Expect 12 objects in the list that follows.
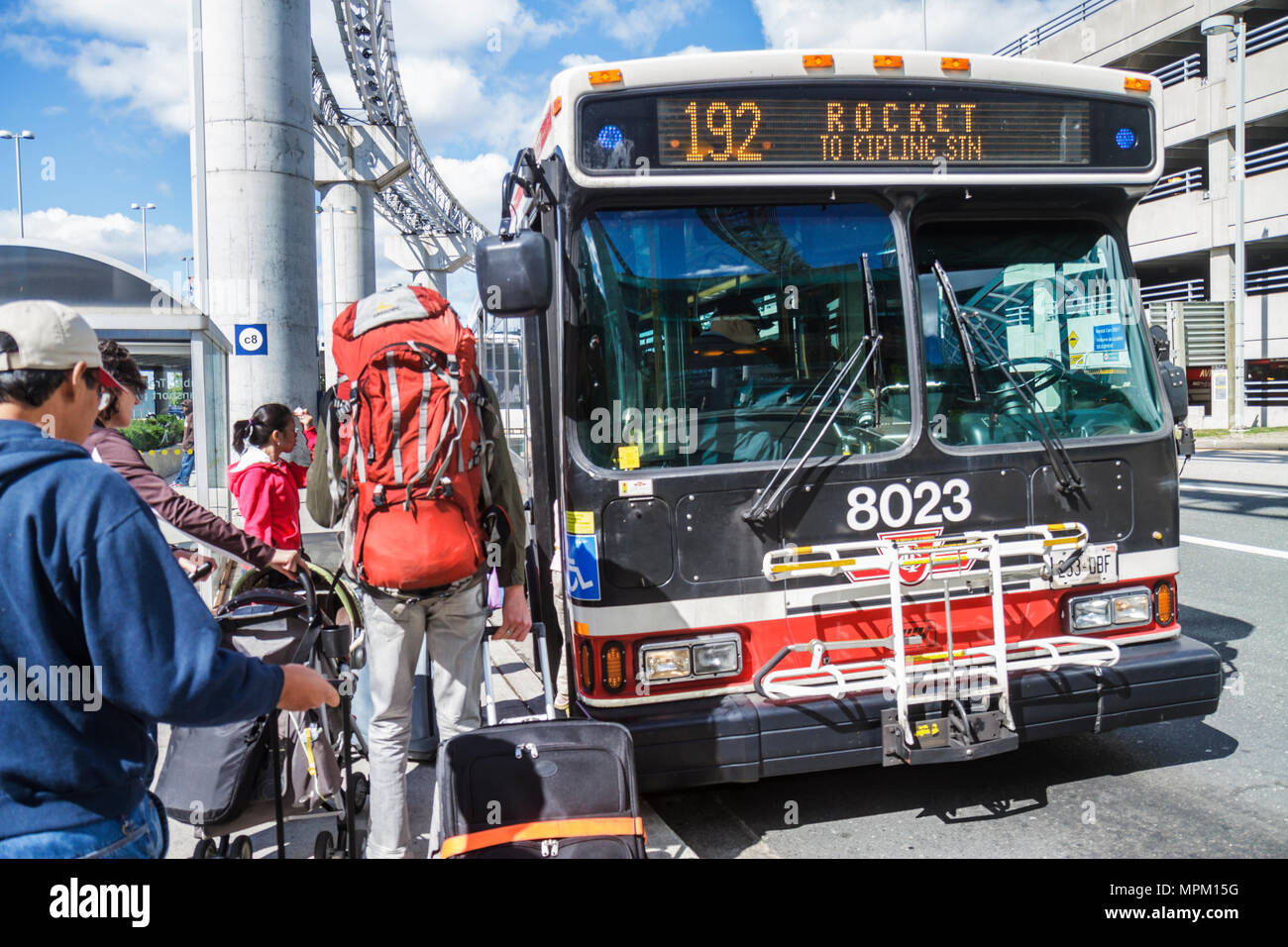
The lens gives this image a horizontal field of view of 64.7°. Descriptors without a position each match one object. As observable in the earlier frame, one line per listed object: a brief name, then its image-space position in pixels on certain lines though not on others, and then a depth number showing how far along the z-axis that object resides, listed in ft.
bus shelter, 24.07
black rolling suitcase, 10.68
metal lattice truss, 86.63
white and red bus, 13.19
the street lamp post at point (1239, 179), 86.58
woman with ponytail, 17.58
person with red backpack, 11.07
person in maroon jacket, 13.24
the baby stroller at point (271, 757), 10.66
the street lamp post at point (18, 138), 152.25
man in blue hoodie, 5.89
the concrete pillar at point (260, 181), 36.01
